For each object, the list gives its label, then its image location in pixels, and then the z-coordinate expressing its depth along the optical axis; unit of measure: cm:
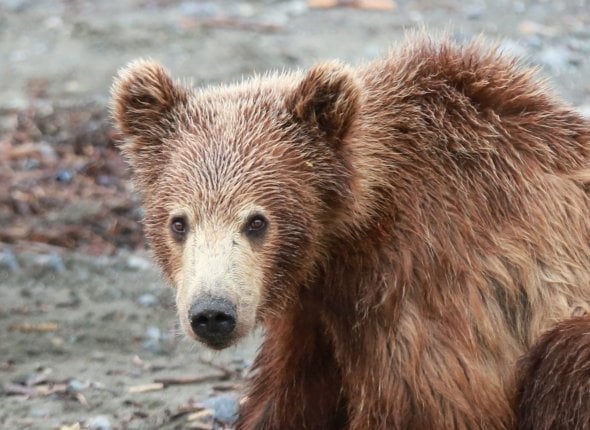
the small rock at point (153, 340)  1662
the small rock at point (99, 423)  1439
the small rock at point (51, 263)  1887
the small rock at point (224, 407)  1466
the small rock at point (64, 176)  2219
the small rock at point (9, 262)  1892
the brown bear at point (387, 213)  1162
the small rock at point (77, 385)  1542
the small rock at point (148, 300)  1787
